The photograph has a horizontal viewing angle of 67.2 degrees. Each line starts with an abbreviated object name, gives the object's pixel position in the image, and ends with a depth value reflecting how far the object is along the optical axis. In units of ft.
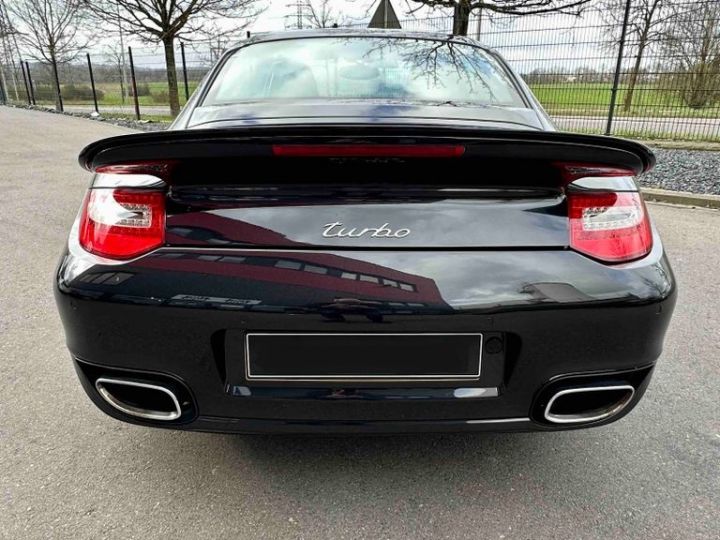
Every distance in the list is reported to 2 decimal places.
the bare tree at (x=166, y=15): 45.92
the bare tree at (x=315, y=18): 78.64
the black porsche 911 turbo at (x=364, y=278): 4.70
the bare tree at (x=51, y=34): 77.66
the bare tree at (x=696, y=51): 29.89
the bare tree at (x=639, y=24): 29.84
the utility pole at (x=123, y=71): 61.11
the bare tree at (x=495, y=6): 25.54
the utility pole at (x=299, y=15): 74.59
